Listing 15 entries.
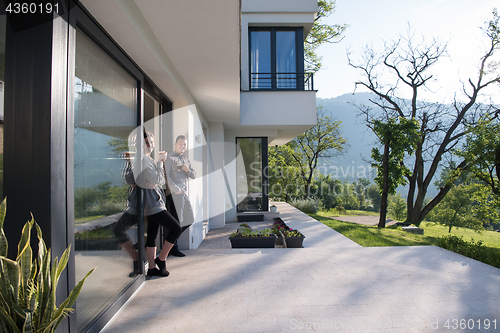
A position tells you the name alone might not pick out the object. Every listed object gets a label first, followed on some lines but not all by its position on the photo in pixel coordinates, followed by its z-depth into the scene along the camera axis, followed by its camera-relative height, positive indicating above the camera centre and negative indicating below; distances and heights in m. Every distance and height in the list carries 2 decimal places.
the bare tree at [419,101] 14.84 +4.00
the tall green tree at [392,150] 10.02 +0.67
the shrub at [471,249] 3.82 -1.19
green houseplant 1.10 -0.50
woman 2.92 -0.39
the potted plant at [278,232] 5.58 -1.26
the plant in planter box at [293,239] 5.24 -1.29
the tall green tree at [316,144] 19.88 +1.72
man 3.72 -0.15
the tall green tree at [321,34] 16.09 +7.85
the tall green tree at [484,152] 7.66 +0.48
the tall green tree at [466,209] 9.74 -2.04
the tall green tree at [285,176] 20.53 -0.53
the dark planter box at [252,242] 4.92 -1.27
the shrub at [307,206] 12.99 -1.69
